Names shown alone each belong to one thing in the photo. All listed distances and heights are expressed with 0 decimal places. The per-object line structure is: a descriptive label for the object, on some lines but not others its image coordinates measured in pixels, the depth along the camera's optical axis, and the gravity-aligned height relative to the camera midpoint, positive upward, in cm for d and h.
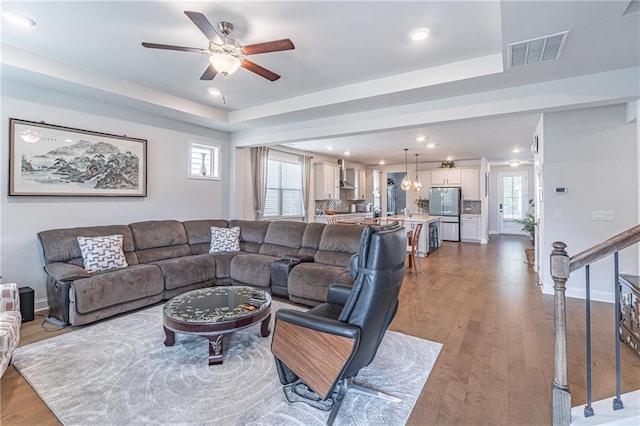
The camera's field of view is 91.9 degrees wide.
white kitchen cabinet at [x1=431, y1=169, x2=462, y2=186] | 959 +124
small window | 551 +102
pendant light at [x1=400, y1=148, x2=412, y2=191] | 862 +89
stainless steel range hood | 942 +121
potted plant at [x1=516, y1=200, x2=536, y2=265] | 609 -24
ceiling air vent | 252 +145
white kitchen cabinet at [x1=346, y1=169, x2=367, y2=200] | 1000 +110
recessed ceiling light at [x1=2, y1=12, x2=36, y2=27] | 253 +164
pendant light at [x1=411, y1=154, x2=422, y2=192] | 859 +84
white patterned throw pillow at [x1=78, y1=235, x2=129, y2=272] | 361 -46
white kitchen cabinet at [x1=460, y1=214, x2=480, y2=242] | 936 -32
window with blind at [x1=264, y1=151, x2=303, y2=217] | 718 +75
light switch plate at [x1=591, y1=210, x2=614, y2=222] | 396 +3
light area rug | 190 -121
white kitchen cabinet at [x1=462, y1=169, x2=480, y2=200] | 936 +99
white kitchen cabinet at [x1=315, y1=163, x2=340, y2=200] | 855 +98
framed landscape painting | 356 +69
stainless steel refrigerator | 942 +26
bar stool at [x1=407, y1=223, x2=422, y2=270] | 568 -60
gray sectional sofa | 323 -62
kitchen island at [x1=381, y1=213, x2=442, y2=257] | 717 -25
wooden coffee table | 244 -83
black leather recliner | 167 -63
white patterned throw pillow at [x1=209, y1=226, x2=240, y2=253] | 492 -39
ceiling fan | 235 +134
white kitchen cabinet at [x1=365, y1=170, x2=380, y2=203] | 1102 +115
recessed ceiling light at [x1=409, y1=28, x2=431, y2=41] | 270 +163
